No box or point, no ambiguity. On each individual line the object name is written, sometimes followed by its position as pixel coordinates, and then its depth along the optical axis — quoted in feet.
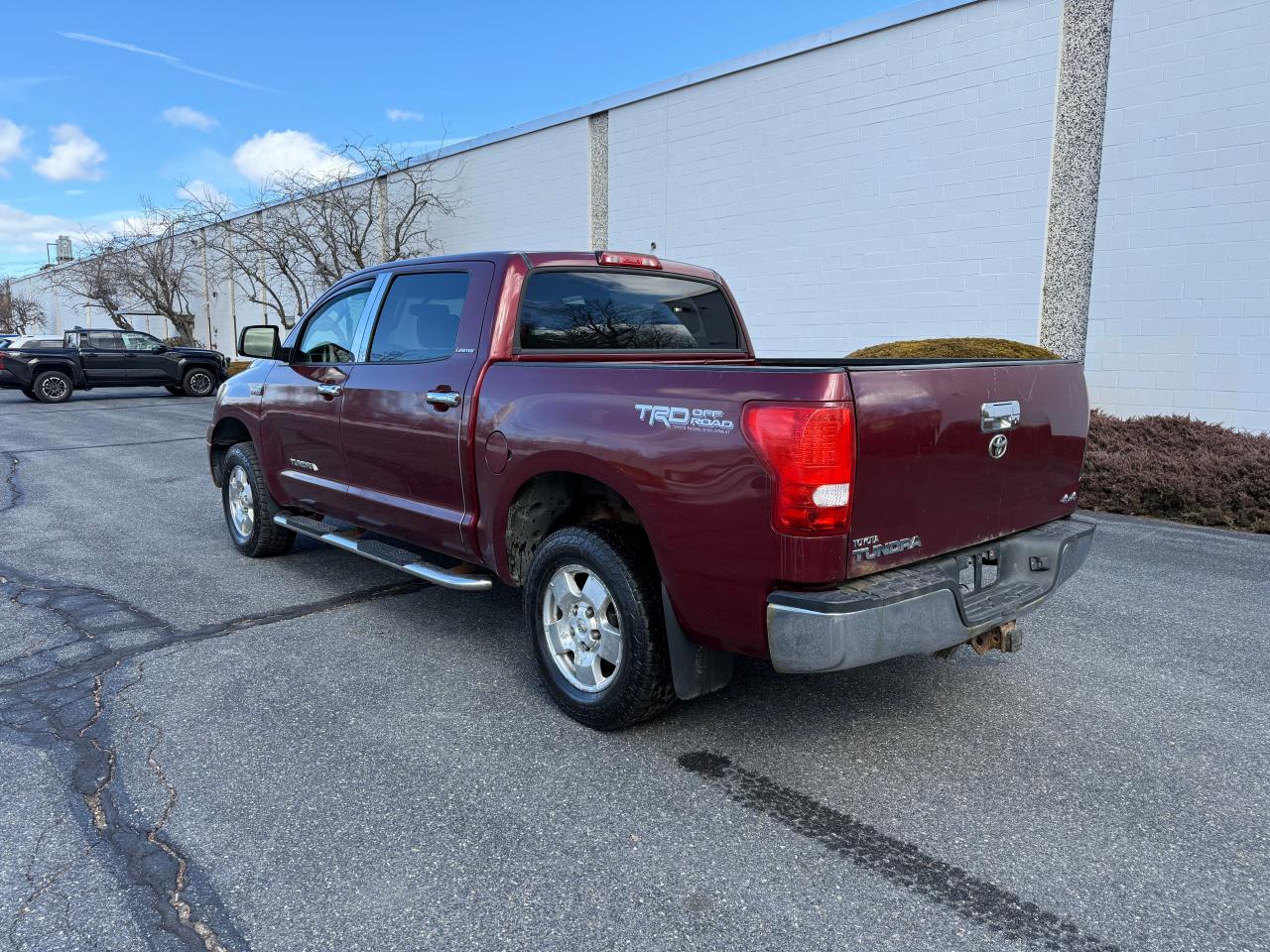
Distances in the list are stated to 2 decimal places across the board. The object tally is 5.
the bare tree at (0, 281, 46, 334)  192.03
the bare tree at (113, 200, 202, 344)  116.26
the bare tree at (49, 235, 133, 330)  121.60
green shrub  31.81
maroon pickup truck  9.43
